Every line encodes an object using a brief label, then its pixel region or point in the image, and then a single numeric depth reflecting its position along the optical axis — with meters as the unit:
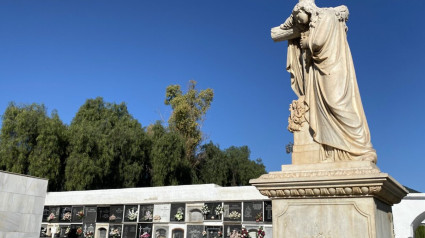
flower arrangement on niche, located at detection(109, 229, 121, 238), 15.20
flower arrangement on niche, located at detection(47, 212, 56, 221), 16.61
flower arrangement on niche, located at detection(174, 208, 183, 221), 14.30
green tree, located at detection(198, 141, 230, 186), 31.89
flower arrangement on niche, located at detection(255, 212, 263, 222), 12.97
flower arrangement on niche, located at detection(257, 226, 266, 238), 12.61
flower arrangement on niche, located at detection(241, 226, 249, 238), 12.91
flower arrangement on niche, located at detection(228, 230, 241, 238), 13.12
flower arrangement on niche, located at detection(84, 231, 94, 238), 15.55
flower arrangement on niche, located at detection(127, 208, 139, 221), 15.10
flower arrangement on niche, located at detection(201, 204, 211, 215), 13.92
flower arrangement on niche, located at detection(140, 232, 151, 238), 14.61
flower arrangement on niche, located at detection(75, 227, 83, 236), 15.75
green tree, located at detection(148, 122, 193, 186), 25.75
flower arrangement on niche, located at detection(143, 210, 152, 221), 14.88
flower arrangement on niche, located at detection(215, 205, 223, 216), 13.72
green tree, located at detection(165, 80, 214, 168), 30.45
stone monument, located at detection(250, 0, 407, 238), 3.83
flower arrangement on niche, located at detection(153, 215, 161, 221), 14.70
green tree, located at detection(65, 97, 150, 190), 22.67
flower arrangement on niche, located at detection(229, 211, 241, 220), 13.50
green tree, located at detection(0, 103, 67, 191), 22.33
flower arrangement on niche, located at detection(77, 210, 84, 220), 15.95
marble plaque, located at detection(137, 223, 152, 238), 14.67
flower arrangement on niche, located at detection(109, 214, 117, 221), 15.43
